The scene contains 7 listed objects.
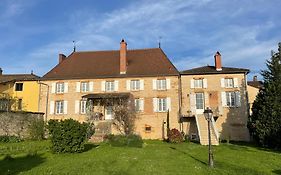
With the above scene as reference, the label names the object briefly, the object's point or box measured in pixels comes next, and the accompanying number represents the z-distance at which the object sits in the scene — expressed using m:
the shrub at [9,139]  16.35
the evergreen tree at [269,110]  13.94
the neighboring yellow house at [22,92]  20.75
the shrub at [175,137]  15.94
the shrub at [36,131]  17.57
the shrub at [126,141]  13.34
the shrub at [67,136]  11.30
